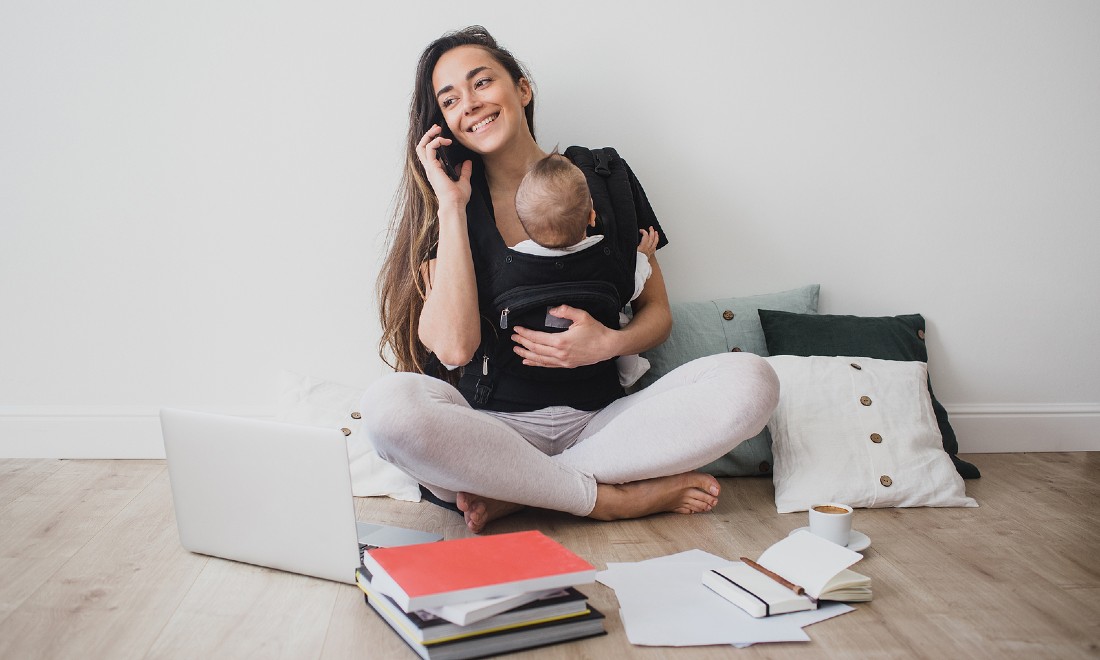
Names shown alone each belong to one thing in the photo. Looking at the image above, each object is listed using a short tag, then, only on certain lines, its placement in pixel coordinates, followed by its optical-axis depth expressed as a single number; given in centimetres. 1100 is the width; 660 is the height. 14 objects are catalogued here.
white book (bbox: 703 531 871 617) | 132
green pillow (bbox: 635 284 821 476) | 223
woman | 170
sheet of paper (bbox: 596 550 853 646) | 125
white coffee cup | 157
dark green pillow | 229
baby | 177
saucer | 160
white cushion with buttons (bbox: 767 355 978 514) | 196
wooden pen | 135
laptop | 141
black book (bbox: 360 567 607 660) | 117
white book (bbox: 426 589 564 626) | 116
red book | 117
